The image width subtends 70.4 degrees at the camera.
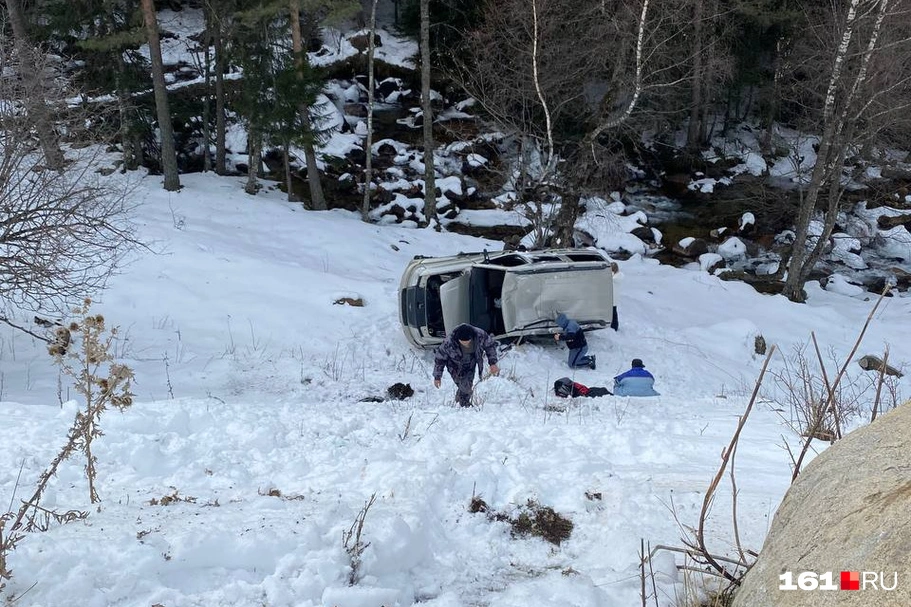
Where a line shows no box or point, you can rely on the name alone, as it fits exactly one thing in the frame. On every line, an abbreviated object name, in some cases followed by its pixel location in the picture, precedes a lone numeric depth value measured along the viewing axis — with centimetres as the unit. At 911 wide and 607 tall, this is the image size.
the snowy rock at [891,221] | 2454
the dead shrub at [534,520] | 379
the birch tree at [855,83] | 1493
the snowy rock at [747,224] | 2433
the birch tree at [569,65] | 1568
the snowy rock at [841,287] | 1981
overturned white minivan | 1154
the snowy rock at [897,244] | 2319
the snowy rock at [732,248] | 2295
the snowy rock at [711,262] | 2155
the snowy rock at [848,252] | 2238
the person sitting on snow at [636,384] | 962
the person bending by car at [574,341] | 1150
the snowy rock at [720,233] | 2407
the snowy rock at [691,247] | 2292
